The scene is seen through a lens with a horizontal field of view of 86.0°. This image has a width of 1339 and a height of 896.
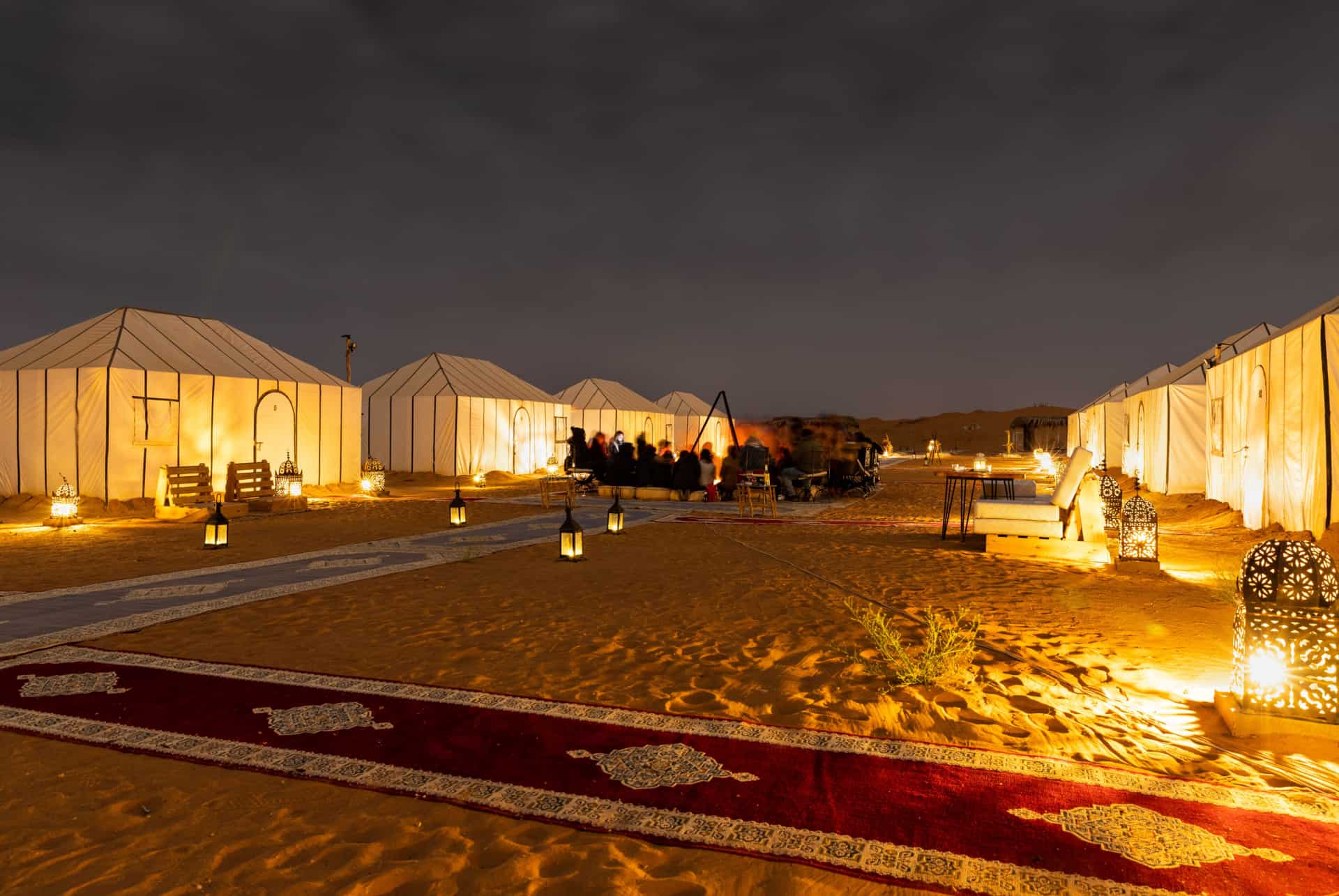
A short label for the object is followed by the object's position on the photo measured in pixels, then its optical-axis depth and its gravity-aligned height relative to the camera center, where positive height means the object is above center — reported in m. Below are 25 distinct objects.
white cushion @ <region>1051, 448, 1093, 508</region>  7.87 -0.35
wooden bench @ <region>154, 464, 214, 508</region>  13.14 -0.91
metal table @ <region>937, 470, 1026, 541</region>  9.37 -0.64
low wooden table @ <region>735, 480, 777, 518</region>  14.14 -1.06
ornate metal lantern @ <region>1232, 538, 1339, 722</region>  3.25 -0.85
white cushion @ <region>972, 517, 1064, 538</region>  8.51 -0.98
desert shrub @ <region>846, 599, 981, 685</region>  4.14 -1.28
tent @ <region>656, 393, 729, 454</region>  37.38 +1.30
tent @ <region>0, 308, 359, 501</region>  14.48 +0.73
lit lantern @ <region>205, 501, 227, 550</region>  9.45 -1.22
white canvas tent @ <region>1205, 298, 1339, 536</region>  8.36 +0.31
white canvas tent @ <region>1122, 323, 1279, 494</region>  15.82 +0.54
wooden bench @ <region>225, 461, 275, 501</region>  14.52 -0.89
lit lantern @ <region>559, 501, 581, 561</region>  8.50 -1.16
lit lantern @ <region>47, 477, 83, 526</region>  11.68 -1.11
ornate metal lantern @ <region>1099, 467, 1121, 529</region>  8.78 -0.64
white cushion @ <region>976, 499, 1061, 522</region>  8.55 -0.77
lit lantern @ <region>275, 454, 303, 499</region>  14.80 -0.86
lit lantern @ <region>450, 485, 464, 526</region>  11.77 -1.16
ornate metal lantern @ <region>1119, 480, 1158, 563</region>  7.51 -0.87
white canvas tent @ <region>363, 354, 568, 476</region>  24.38 +0.76
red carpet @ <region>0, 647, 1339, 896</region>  2.31 -1.36
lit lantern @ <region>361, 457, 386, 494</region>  17.72 -0.99
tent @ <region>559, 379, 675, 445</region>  31.70 +1.47
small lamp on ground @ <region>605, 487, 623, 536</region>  11.10 -1.17
